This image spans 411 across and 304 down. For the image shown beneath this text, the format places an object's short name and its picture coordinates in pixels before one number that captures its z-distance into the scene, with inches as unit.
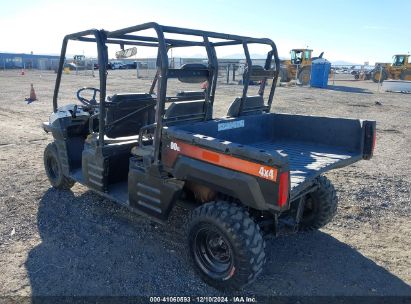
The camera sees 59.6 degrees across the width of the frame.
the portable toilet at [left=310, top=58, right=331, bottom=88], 964.0
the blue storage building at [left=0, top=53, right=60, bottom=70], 1997.9
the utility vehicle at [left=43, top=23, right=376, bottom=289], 109.5
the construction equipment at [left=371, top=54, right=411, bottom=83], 1136.1
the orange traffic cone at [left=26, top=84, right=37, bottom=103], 587.0
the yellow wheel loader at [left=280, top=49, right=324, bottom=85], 1056.8
